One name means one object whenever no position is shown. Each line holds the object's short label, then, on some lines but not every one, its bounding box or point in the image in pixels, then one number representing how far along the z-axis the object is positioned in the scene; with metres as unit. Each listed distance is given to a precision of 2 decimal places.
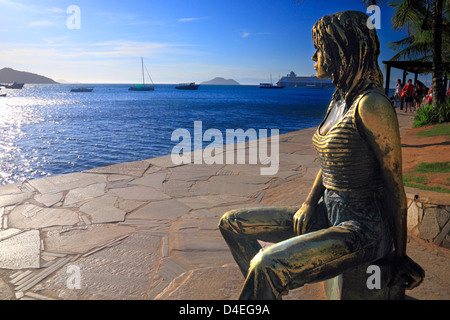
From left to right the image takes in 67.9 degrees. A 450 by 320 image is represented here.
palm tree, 11.39
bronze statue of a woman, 1.50
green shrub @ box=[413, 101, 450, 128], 10.76
